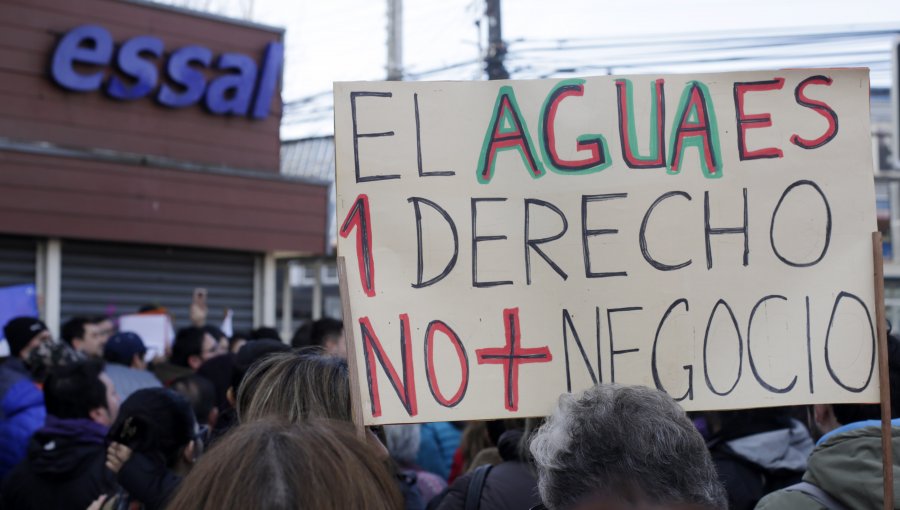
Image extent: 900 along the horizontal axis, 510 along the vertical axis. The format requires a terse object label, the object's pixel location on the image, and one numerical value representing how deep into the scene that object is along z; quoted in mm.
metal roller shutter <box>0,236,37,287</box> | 9250
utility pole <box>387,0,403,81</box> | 15008
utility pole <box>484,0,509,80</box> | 12133
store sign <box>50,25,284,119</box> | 9766
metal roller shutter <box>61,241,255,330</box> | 9766
